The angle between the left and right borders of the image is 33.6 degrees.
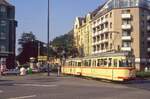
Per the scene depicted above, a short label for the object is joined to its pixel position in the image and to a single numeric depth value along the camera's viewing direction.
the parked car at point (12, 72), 36.62
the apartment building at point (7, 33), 50.16
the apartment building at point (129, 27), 55.83
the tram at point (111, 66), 20.78
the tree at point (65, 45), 68.68
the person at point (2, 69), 34.33
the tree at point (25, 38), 67.64
